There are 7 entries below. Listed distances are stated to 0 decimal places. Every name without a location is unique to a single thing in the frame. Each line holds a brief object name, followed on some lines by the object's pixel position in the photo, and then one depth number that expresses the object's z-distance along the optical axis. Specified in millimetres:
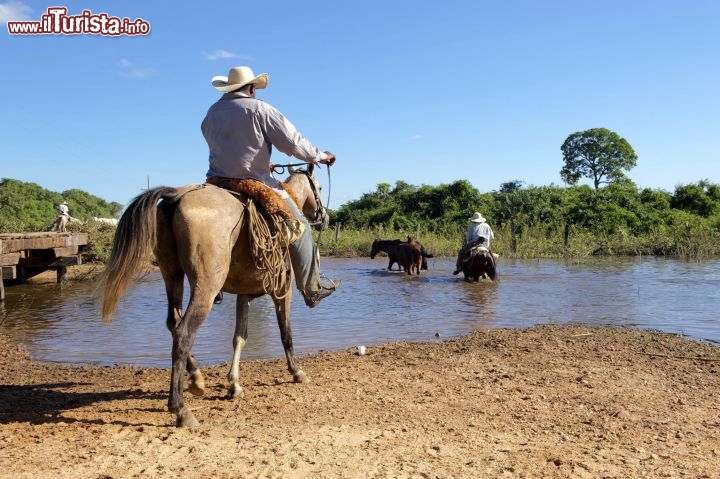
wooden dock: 12992
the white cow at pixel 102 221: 21217
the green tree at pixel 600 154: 61438
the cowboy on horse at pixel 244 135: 5137
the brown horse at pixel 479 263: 16234
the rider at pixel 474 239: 16688
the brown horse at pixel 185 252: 4512
